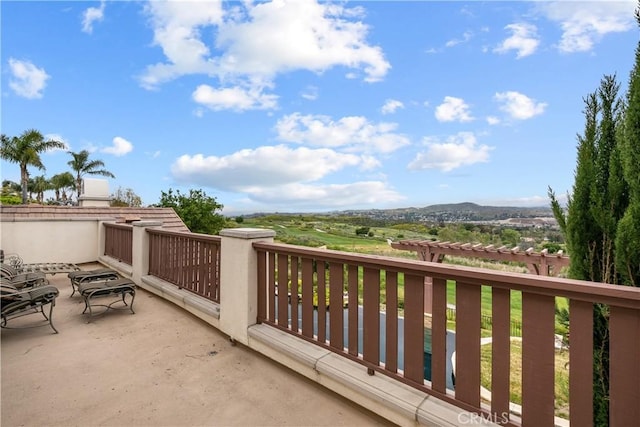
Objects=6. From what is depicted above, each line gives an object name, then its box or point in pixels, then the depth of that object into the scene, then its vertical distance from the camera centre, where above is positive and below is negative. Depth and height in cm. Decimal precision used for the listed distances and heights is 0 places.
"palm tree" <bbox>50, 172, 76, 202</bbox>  3027 +321
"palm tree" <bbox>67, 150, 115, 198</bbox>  2728 +429
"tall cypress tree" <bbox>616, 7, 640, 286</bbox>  167 +13
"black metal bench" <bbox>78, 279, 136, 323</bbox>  390 -107
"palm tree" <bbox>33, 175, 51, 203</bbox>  3609 +317
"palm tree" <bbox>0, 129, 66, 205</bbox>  2033 +439
